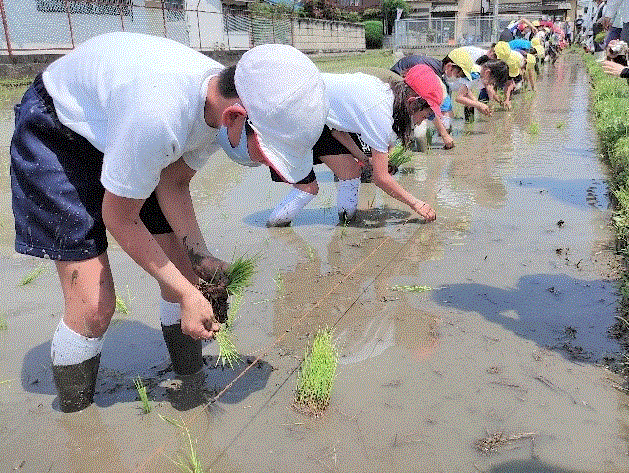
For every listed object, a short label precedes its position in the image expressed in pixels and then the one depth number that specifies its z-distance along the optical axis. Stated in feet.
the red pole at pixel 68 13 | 48.82
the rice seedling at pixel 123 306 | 9.64
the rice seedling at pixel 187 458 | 5.89
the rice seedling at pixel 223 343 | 6.70
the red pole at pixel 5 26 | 42.28
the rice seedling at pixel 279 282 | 10.62
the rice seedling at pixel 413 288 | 10.31
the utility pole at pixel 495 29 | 75.64
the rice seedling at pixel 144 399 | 6.93
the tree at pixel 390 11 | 151.33
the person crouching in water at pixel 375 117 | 12.12
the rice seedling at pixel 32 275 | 10.78
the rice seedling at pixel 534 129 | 24.80
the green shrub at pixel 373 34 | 135.13
